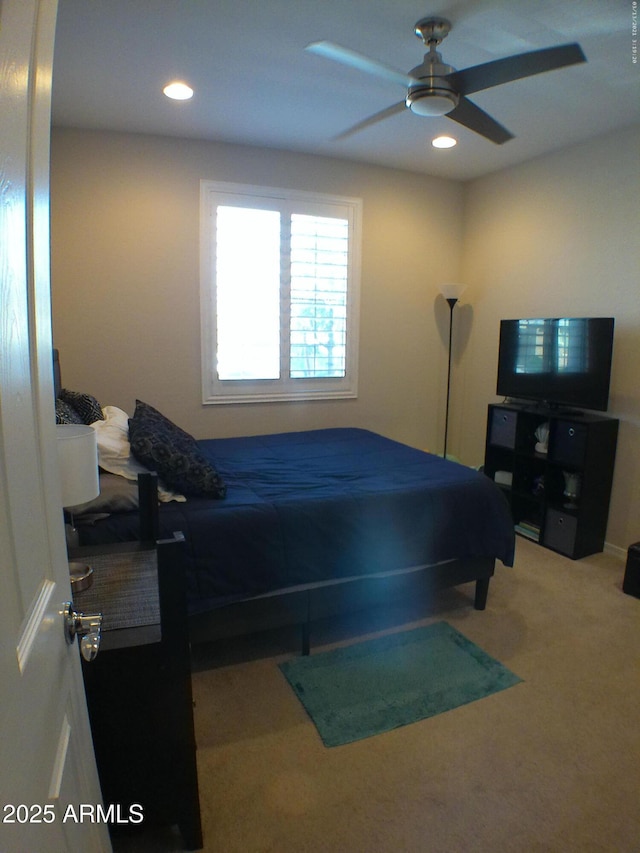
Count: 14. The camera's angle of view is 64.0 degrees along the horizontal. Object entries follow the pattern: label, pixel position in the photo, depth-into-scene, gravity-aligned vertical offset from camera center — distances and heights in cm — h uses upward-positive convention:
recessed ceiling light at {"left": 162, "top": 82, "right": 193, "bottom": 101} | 289 +148
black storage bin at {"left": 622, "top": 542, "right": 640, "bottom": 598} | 299 -124
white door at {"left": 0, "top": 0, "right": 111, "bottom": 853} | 61 -22
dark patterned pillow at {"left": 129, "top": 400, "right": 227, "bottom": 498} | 229 -50
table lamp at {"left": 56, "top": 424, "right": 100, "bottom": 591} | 150 -36
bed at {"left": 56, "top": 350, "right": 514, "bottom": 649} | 213 -82
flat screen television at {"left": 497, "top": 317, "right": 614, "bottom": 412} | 342 -2
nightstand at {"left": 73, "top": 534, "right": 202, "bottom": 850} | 139 -98
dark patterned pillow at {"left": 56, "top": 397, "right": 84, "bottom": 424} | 228 -30
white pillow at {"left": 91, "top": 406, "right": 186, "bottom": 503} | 222 -46
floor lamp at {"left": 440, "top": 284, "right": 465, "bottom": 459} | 448 +57
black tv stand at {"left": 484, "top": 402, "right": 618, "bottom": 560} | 343 -82
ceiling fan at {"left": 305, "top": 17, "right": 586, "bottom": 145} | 198 +117
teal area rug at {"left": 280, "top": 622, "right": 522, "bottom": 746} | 202 -140
